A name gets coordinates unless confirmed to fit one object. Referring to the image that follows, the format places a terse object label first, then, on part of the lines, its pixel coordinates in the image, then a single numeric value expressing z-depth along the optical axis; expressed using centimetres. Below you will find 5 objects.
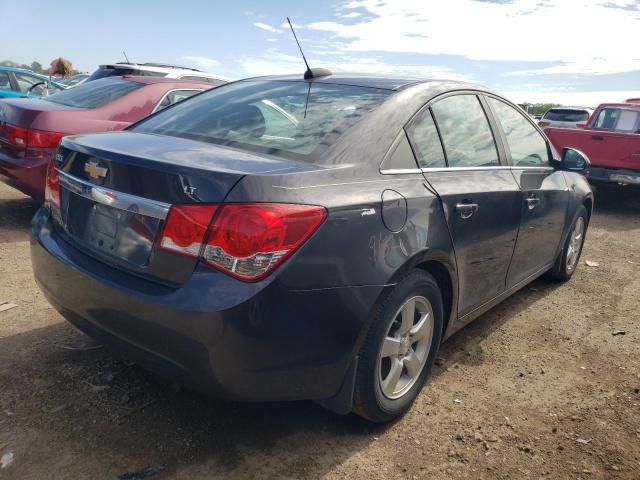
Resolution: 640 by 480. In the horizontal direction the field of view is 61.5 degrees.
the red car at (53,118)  479
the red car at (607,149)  827
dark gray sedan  190
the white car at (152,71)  759
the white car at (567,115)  1719
